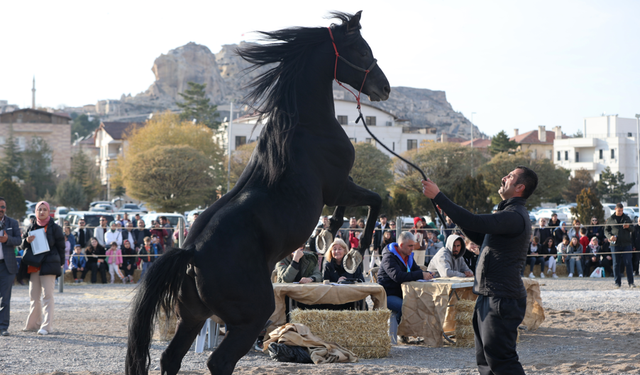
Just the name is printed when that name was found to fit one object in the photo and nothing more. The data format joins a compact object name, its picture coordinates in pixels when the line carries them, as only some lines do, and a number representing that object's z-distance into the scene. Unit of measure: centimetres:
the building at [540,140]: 7769
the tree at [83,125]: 11206
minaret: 10796
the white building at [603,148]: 6656
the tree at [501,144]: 5969
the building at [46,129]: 6812
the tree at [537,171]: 3900
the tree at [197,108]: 7025
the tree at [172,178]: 3653
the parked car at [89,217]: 2515
